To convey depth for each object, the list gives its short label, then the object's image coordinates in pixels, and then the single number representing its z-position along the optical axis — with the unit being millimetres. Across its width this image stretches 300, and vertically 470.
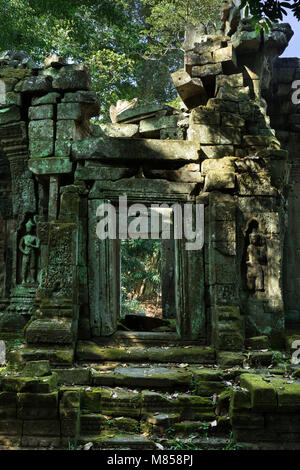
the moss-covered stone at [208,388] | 5672
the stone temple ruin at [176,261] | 5039
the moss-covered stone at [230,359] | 6393
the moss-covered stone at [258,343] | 7031
